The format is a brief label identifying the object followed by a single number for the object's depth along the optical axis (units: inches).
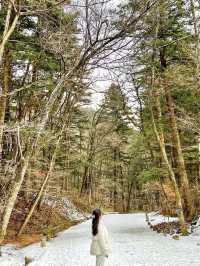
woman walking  158.8
